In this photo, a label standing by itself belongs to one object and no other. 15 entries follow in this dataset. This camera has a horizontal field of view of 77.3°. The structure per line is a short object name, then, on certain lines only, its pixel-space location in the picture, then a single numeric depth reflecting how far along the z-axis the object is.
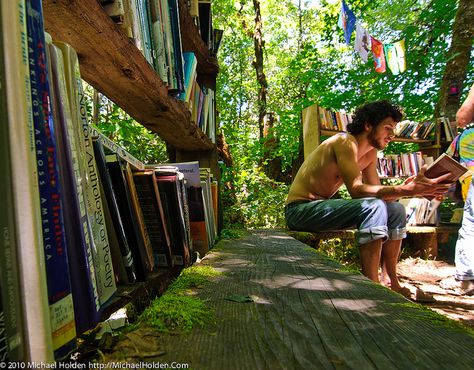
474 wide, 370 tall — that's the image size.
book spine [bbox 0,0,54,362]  0.33
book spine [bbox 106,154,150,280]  0.86
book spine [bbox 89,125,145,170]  0.76
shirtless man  1.96
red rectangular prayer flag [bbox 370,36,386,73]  5.24
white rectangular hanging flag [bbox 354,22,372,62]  5.02
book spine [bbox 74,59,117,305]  0.63
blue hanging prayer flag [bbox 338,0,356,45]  4.79
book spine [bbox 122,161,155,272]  0.89
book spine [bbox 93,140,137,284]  0.75
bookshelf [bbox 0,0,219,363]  0.33
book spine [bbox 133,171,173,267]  1.05
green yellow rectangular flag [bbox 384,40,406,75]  5.45
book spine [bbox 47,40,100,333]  0.53
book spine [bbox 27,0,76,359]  0.41
